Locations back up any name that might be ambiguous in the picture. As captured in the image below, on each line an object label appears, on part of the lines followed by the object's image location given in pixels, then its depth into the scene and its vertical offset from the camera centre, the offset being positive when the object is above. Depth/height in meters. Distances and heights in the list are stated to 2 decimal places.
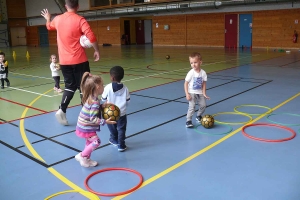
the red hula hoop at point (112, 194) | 3.12 -1.43
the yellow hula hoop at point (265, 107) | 6.00 -1.27
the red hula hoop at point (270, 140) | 4.45 -1.34
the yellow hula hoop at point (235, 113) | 5.36 -1.29
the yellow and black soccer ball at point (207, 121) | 5.08 -1.23
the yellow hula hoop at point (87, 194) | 3.08 -1.46
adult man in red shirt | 4.98 +0.06
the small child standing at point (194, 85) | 5.04 -0.63
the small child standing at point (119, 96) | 4.11 -0.63
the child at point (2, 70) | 9.28 -0.52
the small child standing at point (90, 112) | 3.59 -0.71
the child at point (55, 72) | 8.64 -0.58
